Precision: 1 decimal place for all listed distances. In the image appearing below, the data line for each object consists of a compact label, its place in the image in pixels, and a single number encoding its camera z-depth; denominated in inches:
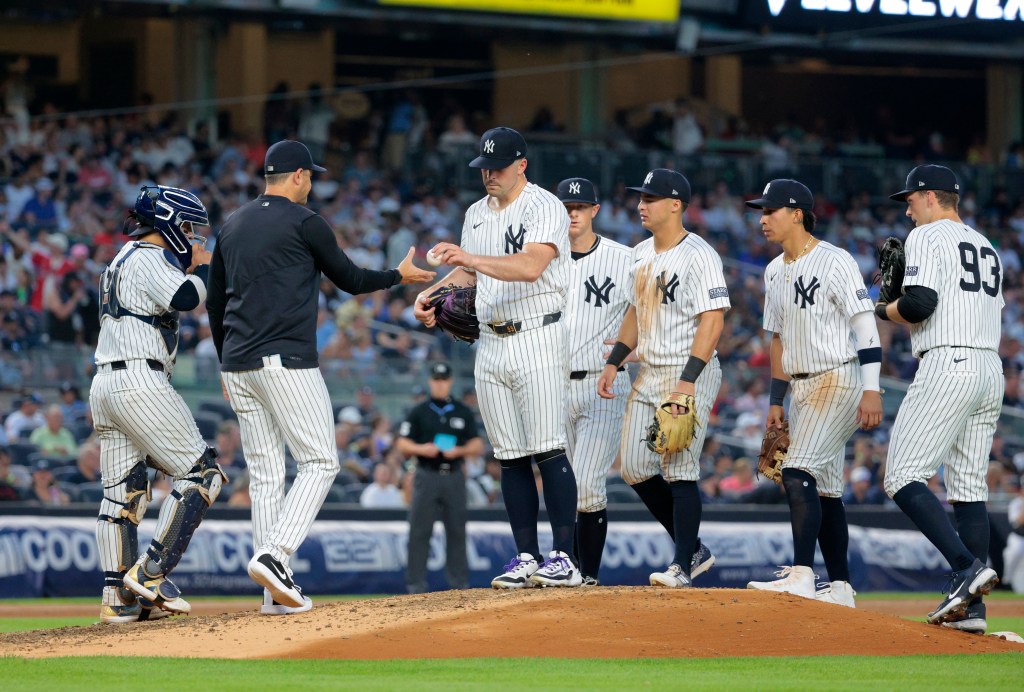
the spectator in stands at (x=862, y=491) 1296.8
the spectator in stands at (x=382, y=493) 1191.6
